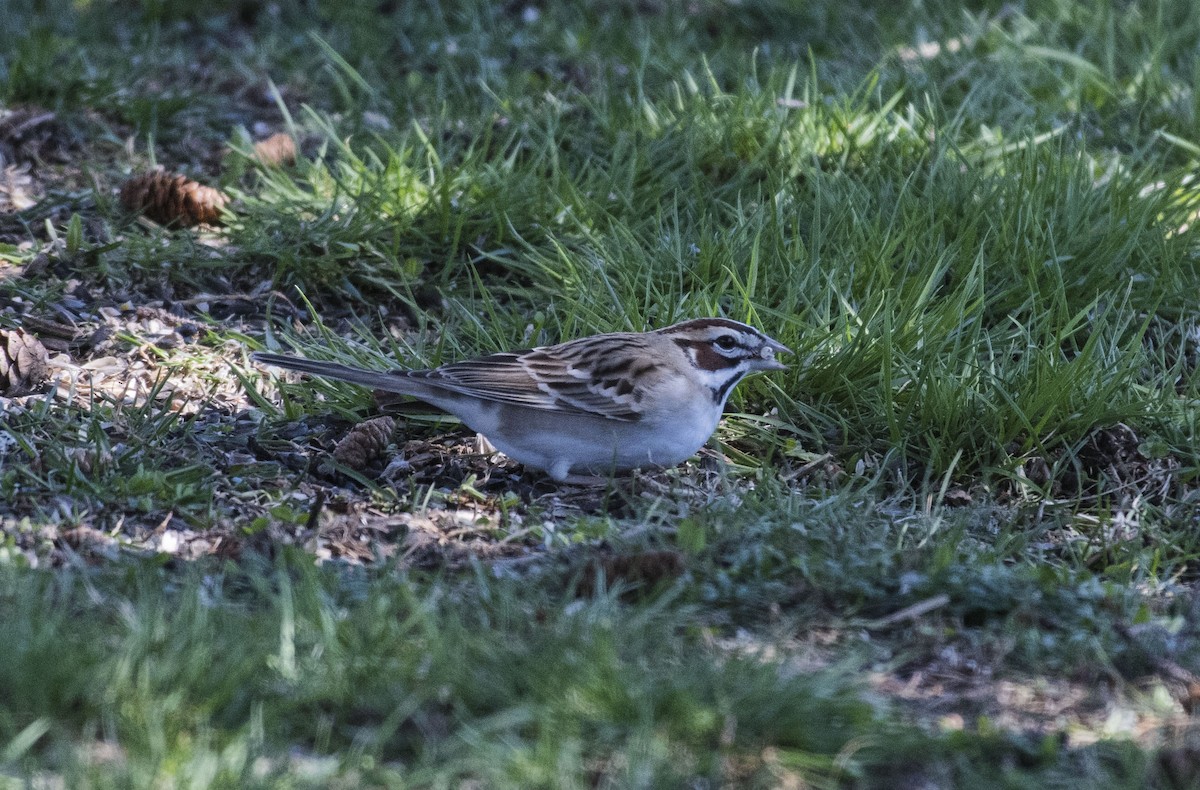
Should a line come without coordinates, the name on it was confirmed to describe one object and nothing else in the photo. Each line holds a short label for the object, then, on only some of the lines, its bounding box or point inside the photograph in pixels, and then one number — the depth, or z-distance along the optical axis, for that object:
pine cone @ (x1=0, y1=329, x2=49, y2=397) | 11.05
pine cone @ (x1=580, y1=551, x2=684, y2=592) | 8.17
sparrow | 10.16
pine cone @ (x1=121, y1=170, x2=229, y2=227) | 13.52
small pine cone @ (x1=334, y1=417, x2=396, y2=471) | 10.53
